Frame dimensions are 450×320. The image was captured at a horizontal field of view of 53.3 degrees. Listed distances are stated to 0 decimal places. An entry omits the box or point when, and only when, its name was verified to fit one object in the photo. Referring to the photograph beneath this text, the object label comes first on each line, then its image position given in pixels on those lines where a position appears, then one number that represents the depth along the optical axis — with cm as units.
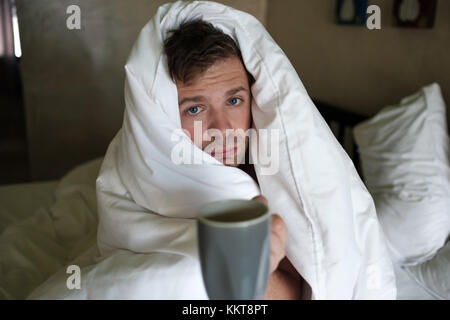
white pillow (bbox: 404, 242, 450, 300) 101
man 76
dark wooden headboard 152
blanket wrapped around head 69
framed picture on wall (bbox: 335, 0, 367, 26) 144
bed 106
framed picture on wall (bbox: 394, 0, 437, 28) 131
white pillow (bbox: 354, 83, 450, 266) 112
